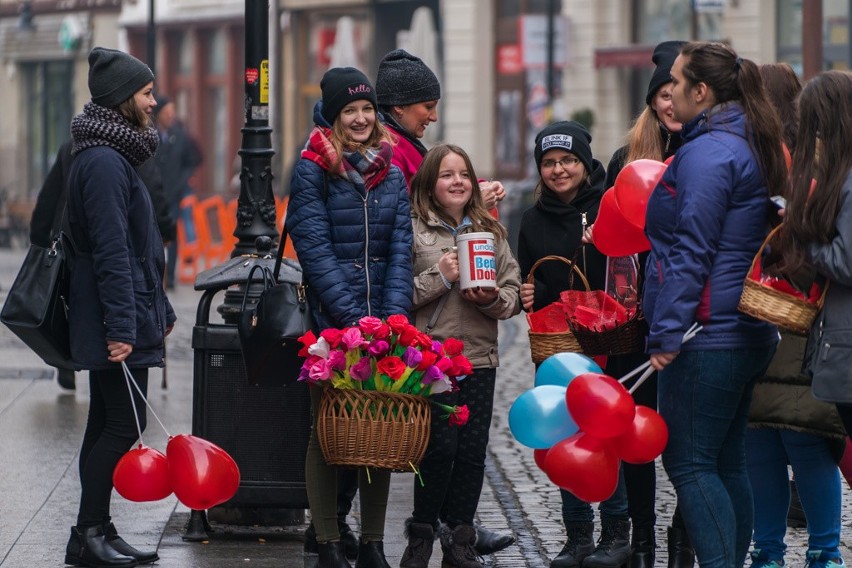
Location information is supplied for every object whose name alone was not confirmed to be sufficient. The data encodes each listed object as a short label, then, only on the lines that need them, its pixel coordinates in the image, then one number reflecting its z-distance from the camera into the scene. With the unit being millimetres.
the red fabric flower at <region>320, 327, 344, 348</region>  12156
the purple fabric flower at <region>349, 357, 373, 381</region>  12109
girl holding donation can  13328
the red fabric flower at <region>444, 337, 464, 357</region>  12539
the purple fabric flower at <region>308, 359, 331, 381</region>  12102
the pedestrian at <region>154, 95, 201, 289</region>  37934
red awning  56500
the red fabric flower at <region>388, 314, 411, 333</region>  12266
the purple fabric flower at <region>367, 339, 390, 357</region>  12086
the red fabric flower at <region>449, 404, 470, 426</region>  12734
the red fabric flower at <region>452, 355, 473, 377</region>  12445
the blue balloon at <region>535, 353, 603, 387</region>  11891
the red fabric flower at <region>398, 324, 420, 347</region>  12234
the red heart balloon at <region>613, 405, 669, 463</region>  11336
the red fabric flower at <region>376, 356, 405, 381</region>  12094
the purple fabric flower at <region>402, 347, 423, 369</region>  12133
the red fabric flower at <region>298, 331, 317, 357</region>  12309
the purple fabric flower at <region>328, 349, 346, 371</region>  12114
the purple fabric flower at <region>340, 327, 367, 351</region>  12047
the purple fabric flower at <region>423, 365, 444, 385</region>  12211
